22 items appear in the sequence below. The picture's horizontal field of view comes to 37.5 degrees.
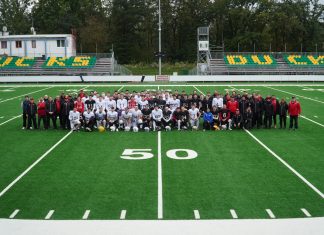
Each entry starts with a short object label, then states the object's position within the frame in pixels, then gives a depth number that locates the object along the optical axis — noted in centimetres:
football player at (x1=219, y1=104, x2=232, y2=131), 1873
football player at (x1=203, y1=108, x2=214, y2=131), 1862
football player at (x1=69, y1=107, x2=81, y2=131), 1859
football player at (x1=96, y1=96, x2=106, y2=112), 1907
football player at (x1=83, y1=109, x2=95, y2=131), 1848
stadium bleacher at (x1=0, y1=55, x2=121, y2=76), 5509
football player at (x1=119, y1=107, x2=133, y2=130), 1850
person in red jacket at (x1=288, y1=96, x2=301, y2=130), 1845
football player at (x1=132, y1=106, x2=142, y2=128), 1850
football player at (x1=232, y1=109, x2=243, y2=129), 1873
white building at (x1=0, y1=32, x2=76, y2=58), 6234
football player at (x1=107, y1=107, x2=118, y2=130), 1866
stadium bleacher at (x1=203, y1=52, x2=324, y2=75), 5528
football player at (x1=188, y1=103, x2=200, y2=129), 1869
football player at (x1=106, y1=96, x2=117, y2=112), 1912
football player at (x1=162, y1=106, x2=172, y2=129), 1872
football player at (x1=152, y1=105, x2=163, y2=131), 1847
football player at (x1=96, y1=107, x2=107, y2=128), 1864
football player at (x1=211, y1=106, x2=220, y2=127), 1872
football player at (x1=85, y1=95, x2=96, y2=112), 1914
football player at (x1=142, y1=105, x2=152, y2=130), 1865
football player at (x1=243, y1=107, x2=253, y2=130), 1867
